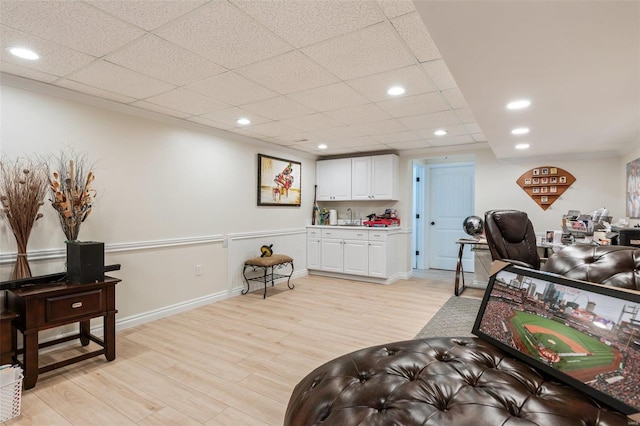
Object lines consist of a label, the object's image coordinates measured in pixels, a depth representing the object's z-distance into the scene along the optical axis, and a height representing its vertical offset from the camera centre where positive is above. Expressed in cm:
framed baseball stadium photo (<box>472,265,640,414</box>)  105 -45
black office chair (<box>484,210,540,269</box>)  330 -24
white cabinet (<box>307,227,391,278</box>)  540 -69
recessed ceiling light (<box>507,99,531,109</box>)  235 +81
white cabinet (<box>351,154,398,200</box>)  564 +61
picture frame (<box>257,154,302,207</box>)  509 +49
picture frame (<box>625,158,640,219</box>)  355 +28
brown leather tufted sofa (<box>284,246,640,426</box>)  99 -61
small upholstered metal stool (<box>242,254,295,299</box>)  451 -74
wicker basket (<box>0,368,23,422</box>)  191 -113
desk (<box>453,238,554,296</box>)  446 -51
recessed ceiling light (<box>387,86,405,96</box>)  279 +106
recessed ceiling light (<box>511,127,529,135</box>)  315 +82
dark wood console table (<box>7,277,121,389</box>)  225 -77
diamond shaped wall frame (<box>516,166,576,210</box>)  471 +45
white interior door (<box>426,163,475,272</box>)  653 +7
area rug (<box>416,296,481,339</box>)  326 -119
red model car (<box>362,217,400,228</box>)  566 -18
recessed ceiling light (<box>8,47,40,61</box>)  216 +105
